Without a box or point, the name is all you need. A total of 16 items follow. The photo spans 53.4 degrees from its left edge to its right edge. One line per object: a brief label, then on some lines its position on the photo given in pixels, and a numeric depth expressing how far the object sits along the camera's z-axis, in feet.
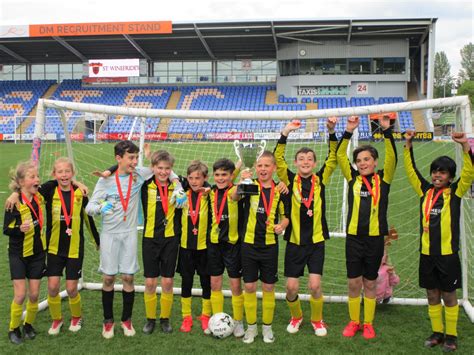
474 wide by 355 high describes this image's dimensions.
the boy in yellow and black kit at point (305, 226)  12.30
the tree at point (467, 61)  251.80
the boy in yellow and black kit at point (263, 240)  12.09
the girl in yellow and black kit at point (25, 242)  12.06
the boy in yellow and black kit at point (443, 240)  11.67
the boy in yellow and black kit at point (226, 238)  12.48
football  12.30
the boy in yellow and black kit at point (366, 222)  12.37
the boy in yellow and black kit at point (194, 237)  12.78
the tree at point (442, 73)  257.34
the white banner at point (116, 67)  114.52
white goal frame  13.14
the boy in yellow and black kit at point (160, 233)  12.72
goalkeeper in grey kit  12.58
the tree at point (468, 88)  175.73
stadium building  100.27
